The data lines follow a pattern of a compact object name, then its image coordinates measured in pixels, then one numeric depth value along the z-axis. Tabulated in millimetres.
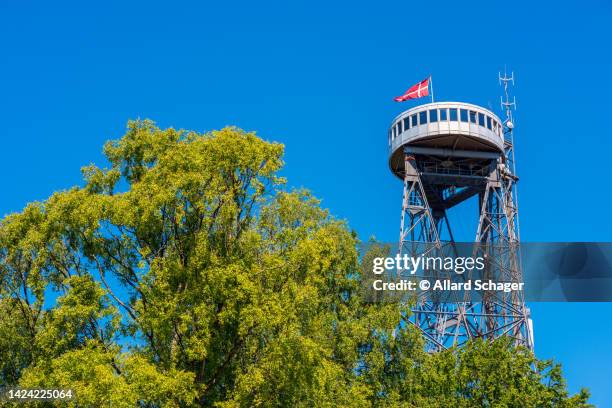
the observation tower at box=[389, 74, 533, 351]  65000
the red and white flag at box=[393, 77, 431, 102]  62625
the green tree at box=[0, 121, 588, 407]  28156
